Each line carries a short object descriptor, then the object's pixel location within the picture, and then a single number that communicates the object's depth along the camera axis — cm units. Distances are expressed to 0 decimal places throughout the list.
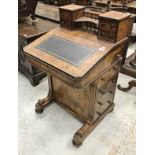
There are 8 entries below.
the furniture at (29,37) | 223
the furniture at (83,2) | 356
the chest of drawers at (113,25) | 130
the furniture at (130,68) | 262
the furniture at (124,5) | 304
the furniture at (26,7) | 252
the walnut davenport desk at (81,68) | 124
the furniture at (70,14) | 156
